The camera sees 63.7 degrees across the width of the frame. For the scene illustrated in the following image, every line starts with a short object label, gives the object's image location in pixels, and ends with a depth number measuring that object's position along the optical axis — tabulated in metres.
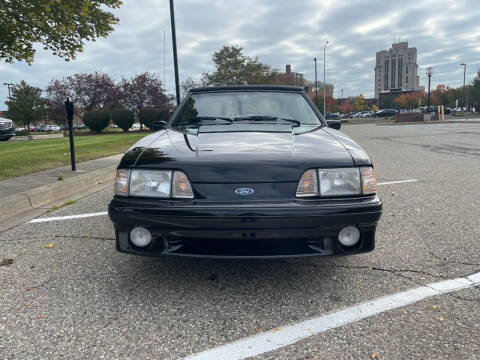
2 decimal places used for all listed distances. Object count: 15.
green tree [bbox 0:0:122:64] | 7.82
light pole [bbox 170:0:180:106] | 14.87
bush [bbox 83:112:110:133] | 29.25
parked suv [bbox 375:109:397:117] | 77.25
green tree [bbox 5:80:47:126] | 41.62
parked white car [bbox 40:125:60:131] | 68.16
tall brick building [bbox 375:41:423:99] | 165.62
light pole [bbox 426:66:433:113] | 46.71
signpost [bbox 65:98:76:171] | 6.83
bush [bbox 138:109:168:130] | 30.78
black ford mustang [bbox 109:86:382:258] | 2.22
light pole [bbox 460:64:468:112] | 71.26
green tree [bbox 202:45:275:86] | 39.06
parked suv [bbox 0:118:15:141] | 19.48
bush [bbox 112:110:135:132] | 29.72
